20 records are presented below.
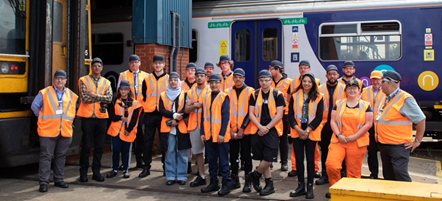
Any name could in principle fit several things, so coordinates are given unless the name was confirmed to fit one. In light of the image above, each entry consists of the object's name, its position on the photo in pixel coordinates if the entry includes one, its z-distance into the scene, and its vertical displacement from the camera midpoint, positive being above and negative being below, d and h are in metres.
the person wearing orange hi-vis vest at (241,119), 6.30 -0.27
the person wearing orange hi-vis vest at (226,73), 7.70 +0.51
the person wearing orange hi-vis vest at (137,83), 7.61 +0.32
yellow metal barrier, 3.76 -0.82
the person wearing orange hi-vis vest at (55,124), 6.33 -0.34
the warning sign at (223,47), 10.28 +1.29
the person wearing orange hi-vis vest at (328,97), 6.70 +0.06
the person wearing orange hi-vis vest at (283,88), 7.37 +0.22
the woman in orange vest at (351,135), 5.74 -0.46
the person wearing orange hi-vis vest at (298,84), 7.12 +0.25
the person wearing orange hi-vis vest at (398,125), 5.20 -0.30
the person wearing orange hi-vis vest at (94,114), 6.91 -0.21
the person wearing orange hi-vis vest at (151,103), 7.20 -0.04
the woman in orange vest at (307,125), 6.00 -0.34
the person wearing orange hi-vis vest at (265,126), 6.04 -0.36
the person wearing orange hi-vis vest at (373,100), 6.60 +0.01
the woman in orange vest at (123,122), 7.17 -0.36
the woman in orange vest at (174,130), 6.74 -0.47
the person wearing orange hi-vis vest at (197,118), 6.64 -0.27
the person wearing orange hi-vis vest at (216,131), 6.21 -0.44
